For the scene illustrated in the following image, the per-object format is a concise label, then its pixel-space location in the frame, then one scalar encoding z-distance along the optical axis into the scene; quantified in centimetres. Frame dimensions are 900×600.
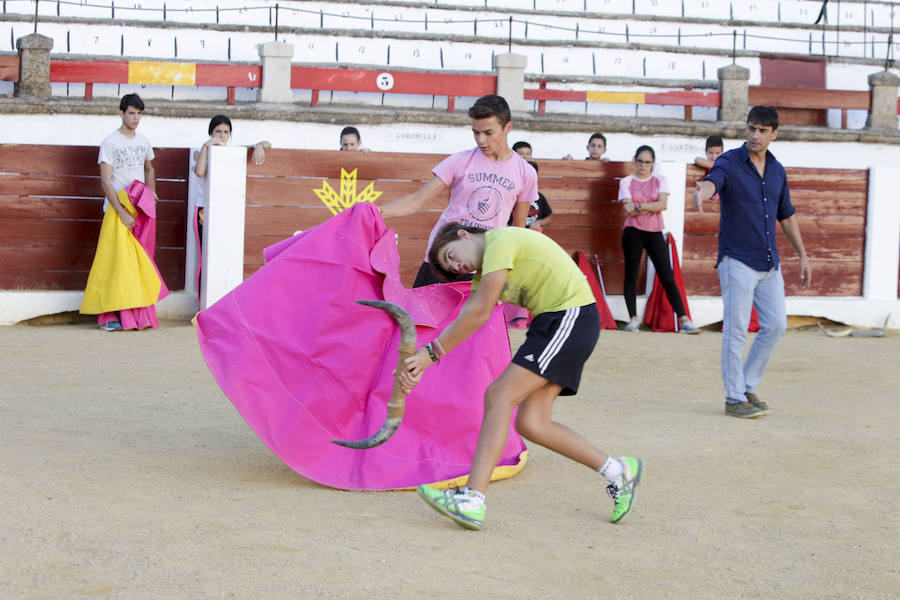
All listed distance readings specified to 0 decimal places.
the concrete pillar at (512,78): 1611
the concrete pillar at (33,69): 1465
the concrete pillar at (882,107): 1742
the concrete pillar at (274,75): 1541
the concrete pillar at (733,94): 1698
